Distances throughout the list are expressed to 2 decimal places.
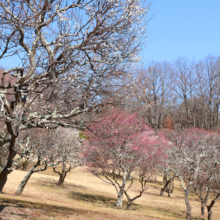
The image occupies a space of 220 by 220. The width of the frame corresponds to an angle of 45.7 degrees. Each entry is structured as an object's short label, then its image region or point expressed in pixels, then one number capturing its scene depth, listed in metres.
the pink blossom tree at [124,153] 19.75
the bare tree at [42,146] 17.17
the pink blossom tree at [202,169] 17.12
